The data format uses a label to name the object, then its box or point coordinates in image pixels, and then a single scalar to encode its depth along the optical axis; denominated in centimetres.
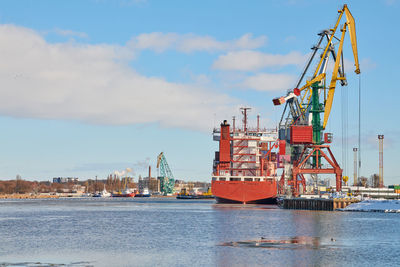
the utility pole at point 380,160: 17938
